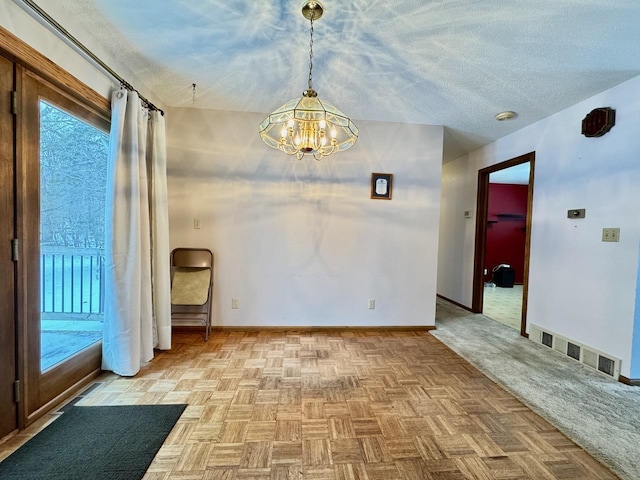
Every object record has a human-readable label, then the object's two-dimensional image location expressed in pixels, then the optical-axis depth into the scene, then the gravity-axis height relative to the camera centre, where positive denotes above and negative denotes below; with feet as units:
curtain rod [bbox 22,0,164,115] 5.02 +3.71
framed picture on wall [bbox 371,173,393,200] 11.07 +1.80
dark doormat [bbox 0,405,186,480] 4.47 -3.90
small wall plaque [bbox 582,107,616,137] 8.10 +3.39
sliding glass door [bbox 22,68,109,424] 5.45 -0.34
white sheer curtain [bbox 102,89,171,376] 7.00 -0.43
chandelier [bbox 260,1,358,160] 5.44 +2.22
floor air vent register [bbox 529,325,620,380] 7.94 -3.54
